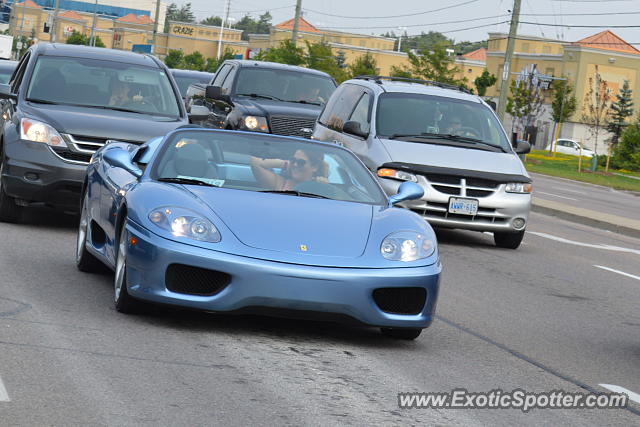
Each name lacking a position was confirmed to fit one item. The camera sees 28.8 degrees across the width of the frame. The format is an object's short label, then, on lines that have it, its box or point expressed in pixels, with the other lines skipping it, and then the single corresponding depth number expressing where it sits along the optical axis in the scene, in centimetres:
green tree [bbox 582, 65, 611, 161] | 8818
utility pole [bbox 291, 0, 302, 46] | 6153
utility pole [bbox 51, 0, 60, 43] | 9262
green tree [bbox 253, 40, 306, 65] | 5866
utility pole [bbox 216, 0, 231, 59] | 14381
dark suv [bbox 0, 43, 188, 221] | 1188
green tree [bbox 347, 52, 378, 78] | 7269
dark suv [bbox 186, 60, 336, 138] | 1989
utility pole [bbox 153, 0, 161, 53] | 8226
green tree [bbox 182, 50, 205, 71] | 12088
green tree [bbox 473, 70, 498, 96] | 8531
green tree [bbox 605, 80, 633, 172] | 6525
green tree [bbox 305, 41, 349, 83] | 6028
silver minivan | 1458
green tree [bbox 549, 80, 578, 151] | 7888
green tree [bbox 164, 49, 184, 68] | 12588
